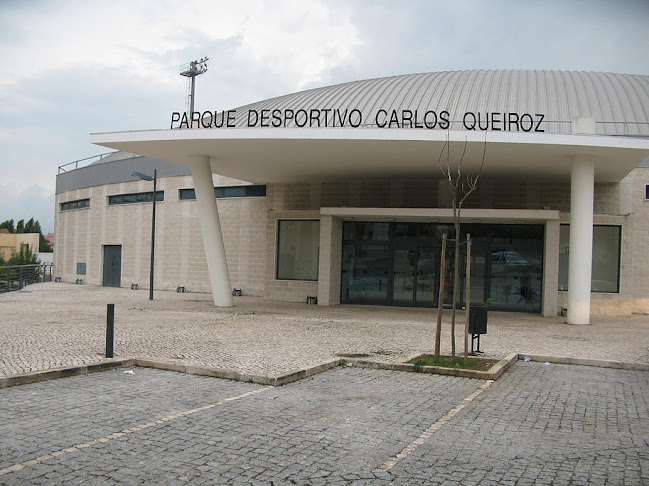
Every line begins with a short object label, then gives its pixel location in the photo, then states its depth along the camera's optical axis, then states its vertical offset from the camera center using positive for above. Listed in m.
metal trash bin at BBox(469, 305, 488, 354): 11.15 -1.02
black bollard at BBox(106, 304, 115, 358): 10.01 -1.29
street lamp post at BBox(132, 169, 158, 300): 23.35 +0.91
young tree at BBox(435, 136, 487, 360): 18.32 +2.86
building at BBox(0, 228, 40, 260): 69.81 +0.60
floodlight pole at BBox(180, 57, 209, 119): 53.19 +14.78
